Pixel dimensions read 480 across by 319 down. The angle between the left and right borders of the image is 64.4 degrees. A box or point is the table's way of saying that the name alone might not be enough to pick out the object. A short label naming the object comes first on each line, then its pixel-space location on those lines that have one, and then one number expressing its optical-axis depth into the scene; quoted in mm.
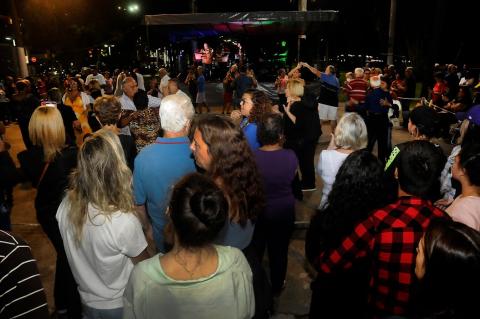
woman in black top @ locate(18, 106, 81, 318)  3219
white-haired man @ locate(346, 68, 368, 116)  7781
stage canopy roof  12289
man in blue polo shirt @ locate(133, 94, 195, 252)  2852
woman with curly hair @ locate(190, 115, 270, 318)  2414
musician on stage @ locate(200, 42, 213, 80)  22703
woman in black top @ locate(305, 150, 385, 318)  2381
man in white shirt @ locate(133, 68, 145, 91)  12823
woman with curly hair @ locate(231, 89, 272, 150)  4145
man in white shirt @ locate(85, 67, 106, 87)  14928
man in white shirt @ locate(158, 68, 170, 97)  9945
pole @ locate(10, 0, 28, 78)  18031
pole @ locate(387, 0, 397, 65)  17781
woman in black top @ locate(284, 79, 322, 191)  6113
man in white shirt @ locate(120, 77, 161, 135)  6445
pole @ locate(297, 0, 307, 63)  15611
